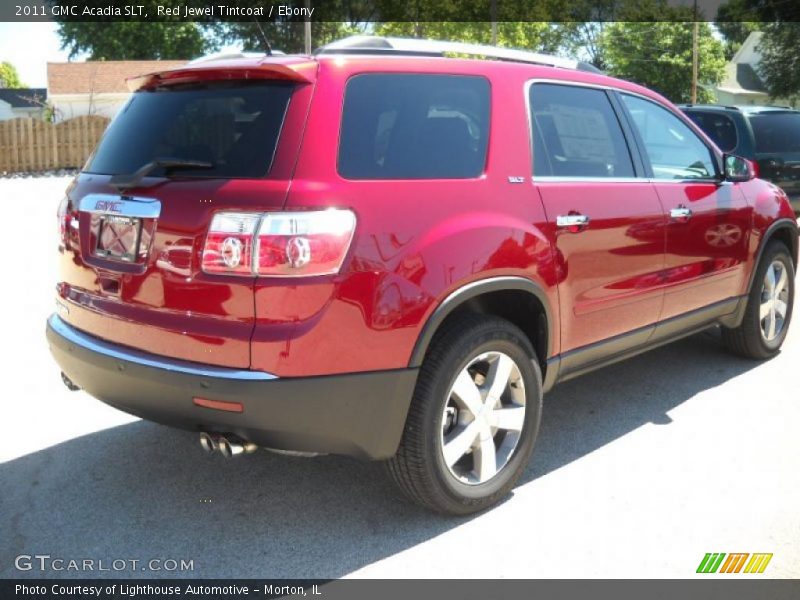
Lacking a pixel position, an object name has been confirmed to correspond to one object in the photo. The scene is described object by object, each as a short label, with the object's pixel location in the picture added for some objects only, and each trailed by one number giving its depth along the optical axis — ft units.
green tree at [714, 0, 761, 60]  228.84
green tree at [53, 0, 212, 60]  165.99
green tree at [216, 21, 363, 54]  177.88
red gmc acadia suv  9.84
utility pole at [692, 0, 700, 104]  147.74
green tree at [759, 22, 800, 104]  164.04
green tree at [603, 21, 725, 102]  199.82
